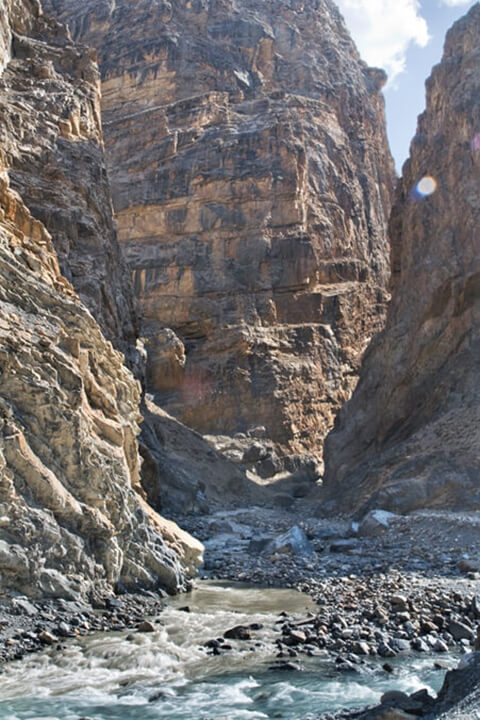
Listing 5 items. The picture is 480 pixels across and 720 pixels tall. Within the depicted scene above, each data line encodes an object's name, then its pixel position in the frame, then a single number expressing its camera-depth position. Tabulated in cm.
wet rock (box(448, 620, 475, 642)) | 1147
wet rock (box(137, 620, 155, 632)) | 1214
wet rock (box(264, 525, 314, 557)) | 2161
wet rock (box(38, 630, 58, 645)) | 1098
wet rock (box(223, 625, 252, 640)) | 1196
